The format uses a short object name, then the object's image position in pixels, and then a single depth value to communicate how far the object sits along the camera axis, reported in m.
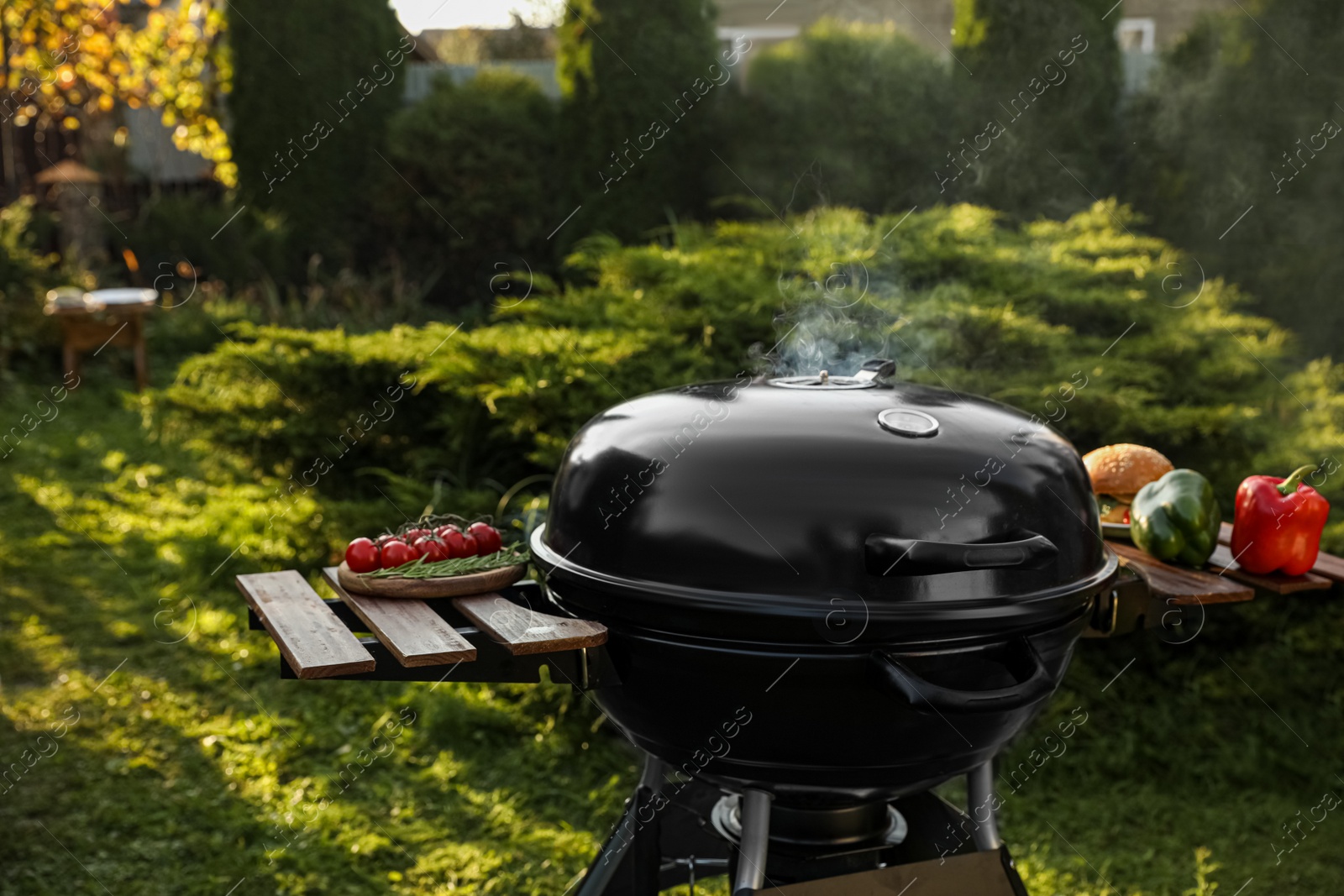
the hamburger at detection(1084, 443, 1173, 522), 2.80
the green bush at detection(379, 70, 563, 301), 11.27
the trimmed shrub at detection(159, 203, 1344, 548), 4.10
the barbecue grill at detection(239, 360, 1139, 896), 1.87
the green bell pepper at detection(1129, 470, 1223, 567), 2.46
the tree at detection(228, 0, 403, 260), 10.86
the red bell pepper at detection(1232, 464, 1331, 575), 2.43
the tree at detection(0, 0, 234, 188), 10.75
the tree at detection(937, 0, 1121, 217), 7.27
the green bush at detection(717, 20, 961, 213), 8.67
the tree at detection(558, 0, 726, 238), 9.45
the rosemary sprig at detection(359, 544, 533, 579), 2.26
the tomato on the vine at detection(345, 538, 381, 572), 2.30
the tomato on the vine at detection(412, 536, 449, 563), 2.35
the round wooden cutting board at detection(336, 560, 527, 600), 2.21
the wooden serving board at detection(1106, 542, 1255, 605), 2.30
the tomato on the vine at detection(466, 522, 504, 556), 2.48
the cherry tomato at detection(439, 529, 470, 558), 2.40
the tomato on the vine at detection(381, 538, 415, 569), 2.31
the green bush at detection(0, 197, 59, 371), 9.12
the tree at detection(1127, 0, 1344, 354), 7.42
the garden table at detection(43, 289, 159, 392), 8.80
